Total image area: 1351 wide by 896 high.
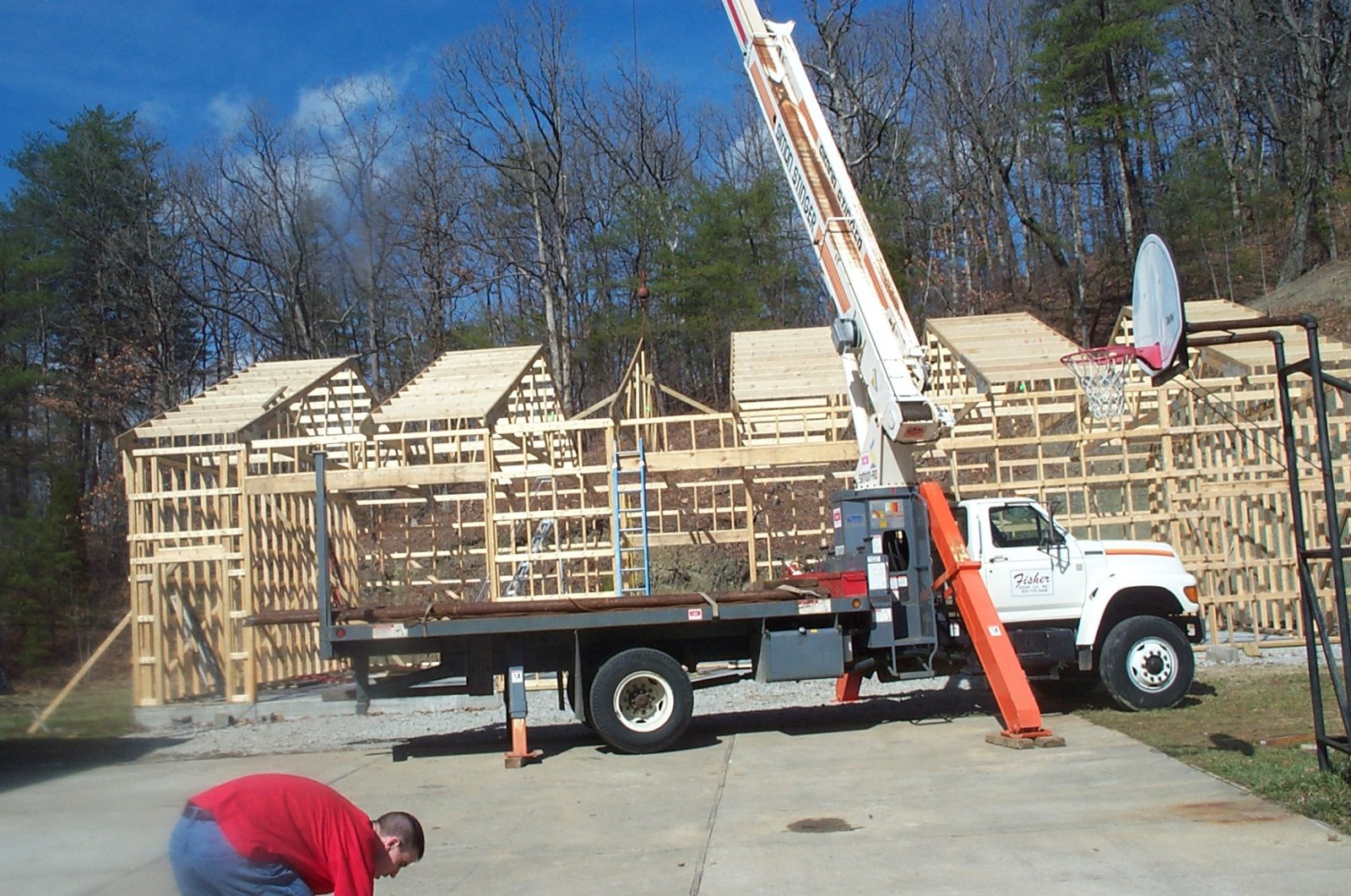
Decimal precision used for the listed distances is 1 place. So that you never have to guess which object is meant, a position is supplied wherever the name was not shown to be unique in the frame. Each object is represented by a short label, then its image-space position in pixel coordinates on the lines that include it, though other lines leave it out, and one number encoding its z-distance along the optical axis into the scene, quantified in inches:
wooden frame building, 637.9
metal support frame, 298.5
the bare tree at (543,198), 1533.0
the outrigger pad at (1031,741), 410.0
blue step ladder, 644.1
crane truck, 431.5
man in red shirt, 131.6
